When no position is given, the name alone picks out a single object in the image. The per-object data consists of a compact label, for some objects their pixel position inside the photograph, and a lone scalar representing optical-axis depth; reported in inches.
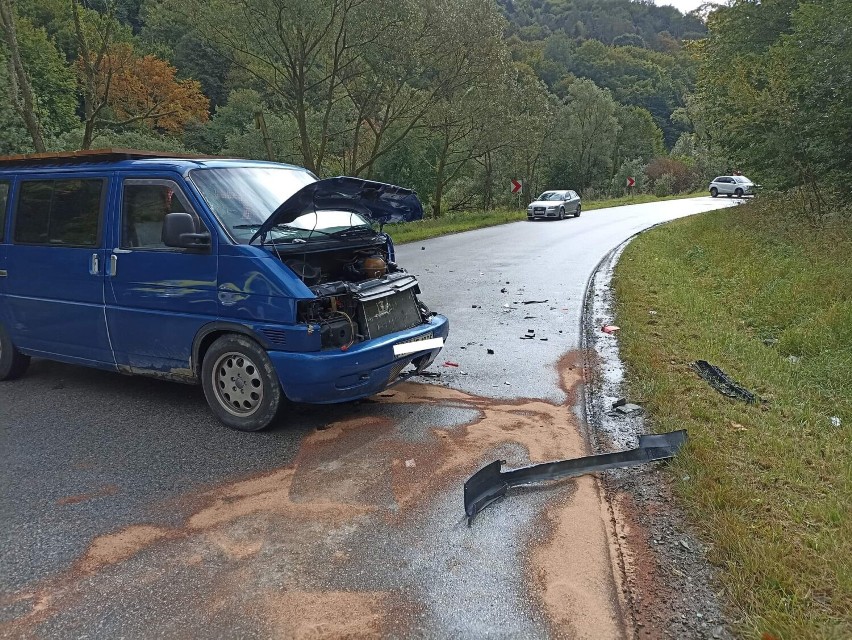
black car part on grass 216.1
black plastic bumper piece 150.6
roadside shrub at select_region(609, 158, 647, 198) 2513.5
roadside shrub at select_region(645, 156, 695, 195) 2655.0
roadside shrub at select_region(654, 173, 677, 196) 2426.2
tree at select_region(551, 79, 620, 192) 2461.9
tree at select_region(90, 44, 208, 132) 1357.0
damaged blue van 184.1
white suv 1959.2
